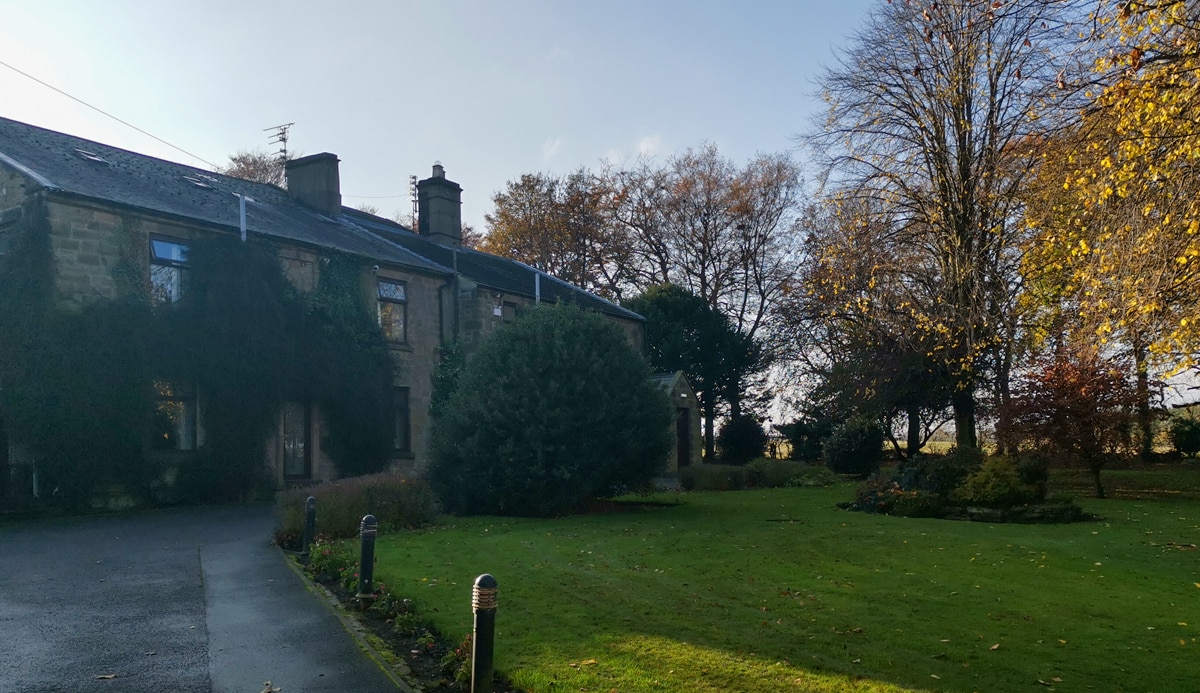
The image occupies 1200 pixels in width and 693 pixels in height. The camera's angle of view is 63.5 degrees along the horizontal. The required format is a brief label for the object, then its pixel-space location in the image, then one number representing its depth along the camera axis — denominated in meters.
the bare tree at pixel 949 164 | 22.61
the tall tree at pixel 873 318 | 24.34
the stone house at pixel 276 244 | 21.06
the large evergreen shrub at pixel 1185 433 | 33.59
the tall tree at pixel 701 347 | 45.06
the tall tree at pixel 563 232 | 49.25
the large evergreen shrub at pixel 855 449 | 34.59
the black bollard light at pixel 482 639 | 6.52
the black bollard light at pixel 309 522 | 14.45
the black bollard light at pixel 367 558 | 10.59
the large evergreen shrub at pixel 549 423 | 18.83
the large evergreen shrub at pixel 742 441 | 42.56
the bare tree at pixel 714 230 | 47.69
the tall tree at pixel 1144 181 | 10.88
